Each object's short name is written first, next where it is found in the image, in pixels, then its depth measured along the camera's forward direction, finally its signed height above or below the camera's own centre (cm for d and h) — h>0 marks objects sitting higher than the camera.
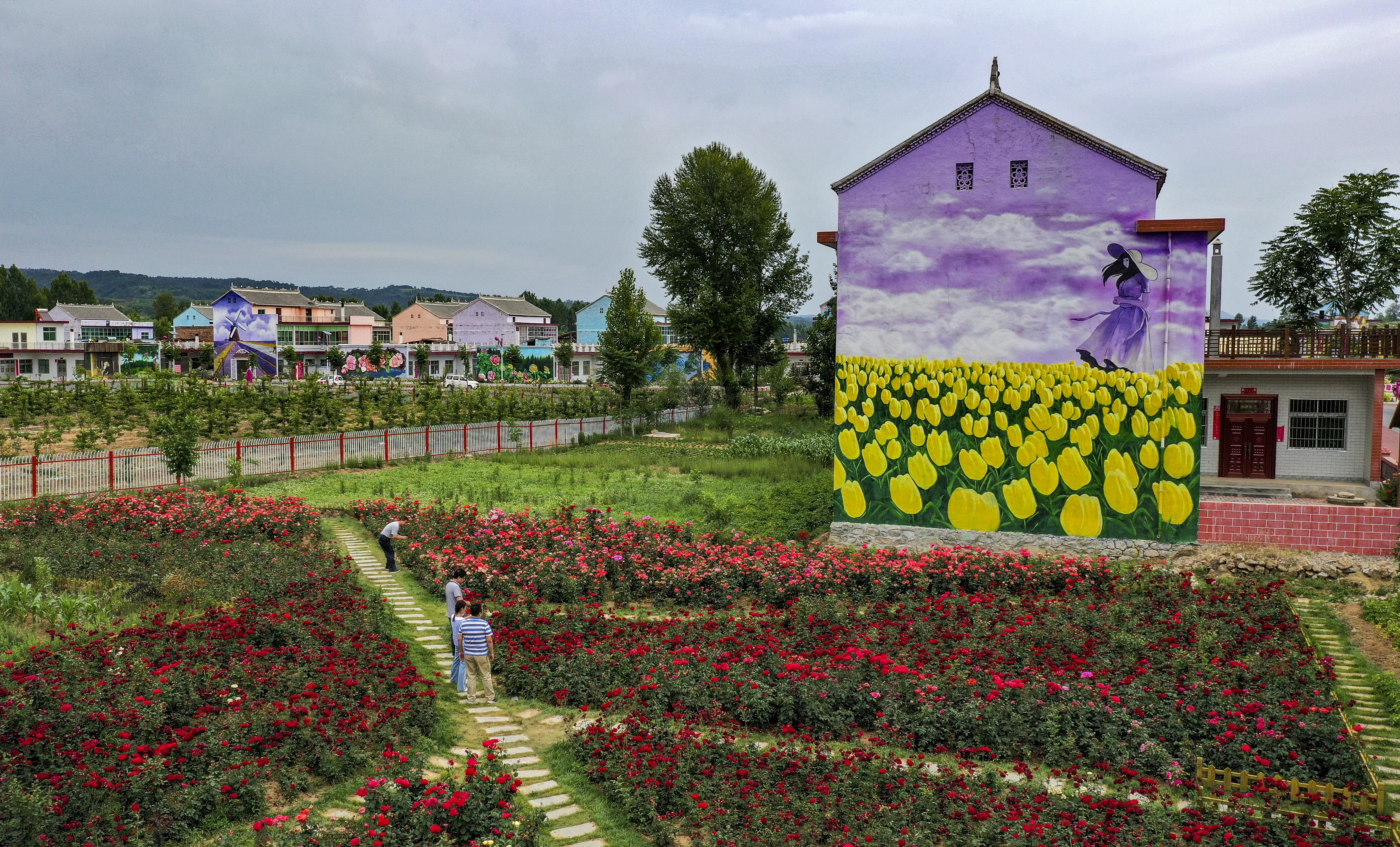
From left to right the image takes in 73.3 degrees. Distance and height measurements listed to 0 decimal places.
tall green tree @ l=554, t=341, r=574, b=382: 9712 +151
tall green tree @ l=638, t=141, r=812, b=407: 5834 +809
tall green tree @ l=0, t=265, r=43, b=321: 12519 +957
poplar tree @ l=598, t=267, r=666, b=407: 4925 +166
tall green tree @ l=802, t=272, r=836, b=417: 5281 +91
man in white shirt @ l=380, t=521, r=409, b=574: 1836 -331
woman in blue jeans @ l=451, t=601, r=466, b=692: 1210 -375
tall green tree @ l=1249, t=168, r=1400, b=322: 2956 +414
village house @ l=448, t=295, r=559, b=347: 10450 +537
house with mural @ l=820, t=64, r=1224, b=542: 1827 +89
